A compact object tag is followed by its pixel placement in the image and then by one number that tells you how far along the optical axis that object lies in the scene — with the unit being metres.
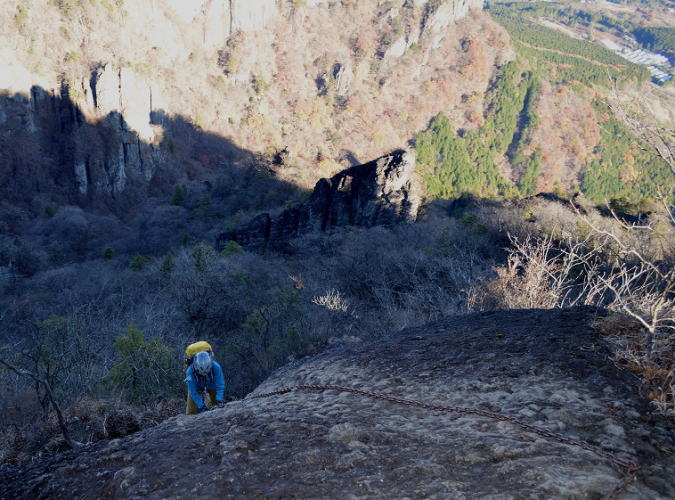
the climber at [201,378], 5.94
